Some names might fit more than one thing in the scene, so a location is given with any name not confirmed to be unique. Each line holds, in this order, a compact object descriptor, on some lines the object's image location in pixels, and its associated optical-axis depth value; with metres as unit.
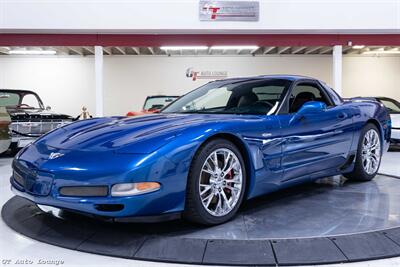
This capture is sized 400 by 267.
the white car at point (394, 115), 7.18
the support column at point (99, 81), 10.02
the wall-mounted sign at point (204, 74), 16.86
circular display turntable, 2.37
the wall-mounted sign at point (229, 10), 9.77
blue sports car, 2.44
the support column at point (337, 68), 10.34
